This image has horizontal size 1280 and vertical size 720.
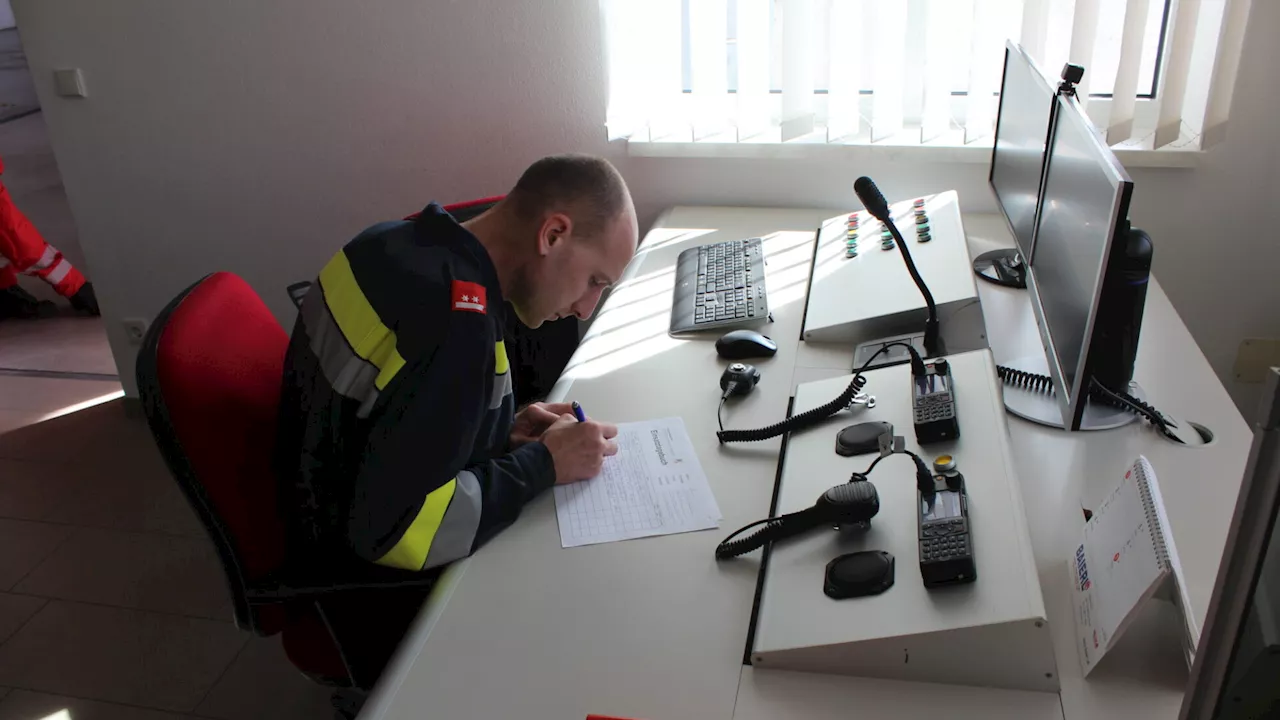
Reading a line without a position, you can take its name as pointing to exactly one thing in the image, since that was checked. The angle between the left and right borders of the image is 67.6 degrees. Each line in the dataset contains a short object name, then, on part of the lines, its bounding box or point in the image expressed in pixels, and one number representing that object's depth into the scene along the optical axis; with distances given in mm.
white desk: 957
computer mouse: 1638
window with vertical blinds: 2021
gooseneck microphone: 1527
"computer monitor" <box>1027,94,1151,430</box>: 1100
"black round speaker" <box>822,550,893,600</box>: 1011
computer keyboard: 1757
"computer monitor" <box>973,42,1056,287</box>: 1574
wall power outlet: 2996
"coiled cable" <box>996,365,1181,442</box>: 1379
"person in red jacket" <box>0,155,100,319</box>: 3643
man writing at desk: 1161
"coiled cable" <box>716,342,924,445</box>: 1365
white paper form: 1229
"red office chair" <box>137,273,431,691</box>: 1188
